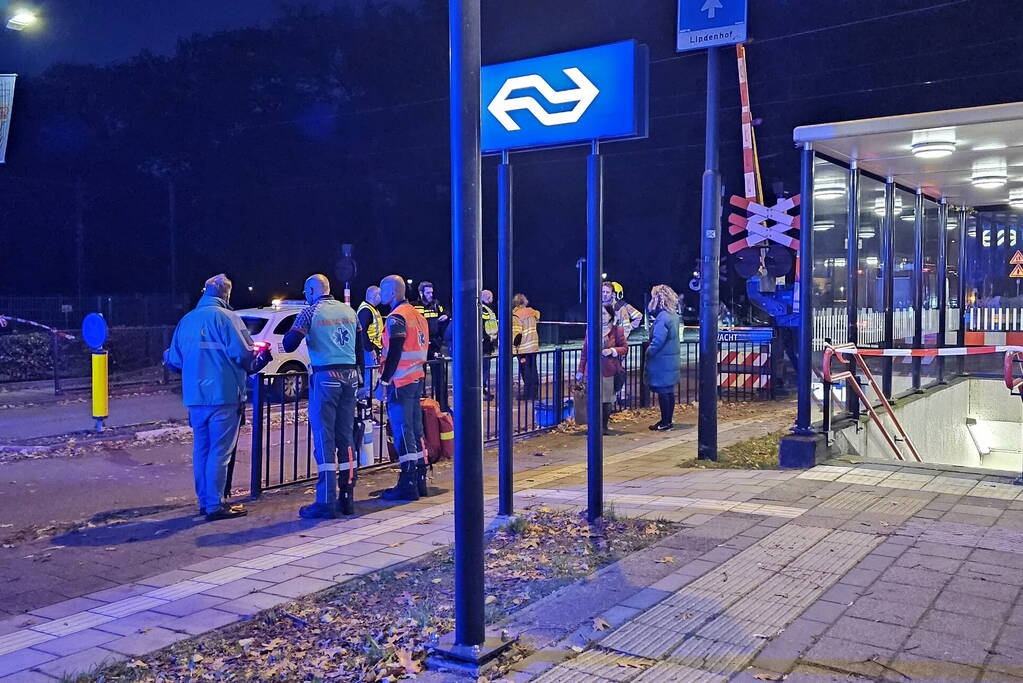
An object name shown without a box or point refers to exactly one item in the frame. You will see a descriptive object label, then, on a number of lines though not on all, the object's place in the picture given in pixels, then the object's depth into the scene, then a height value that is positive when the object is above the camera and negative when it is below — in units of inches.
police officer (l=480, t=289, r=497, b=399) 593.3 -4.3
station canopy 321.7 +70.6
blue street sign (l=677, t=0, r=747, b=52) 356.5 +119.8
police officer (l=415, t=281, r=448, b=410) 575.2 +9.2
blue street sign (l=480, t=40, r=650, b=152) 233.6 +60.3
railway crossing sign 560.3 +66.9
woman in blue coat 470.6 -8.6
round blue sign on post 459.5 +1.2
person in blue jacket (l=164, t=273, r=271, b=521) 289.6 -17.4
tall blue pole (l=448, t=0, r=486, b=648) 156.7 +2.2
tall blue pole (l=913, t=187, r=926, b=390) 494.4 +24.1
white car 625.3 -1.3
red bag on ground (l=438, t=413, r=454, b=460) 337.8 -38.2
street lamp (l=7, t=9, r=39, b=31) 610.5 +211.1
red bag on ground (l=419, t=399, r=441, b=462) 335.6 -36.3
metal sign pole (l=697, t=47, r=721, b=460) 378.0 +18.7
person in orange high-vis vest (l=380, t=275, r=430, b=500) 309.1 -17.6
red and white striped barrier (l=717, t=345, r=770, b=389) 627.8 -28.9
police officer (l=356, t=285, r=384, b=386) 465.1 -0.3
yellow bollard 458.3 -28.8
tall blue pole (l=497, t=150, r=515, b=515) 248.4 -3.4
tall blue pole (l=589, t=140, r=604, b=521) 243.3 +7.7
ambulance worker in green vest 289.6 -18.7
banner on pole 522.0 +132.3
